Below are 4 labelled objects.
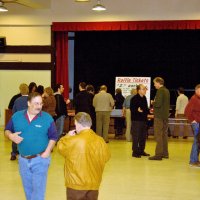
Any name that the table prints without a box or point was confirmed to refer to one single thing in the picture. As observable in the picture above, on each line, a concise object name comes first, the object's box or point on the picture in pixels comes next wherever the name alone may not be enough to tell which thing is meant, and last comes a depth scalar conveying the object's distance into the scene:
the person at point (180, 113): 12.09
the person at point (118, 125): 12.18
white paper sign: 13.78
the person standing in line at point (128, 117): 11.20
